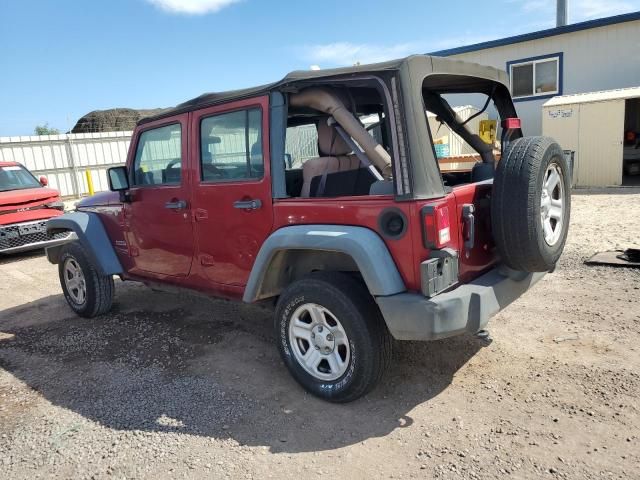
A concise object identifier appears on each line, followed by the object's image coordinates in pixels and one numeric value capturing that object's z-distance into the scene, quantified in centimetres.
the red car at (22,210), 857
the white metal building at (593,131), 1209
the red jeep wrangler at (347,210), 289
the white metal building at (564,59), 1446
